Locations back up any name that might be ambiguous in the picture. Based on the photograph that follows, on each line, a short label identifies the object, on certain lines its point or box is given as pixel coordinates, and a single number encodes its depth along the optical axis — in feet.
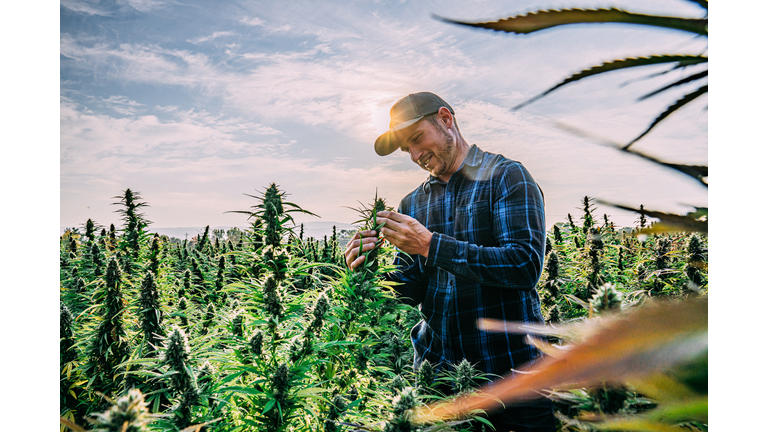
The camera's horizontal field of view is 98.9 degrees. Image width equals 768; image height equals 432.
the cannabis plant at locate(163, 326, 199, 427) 2.41
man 4.19
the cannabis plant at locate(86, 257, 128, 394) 4.03
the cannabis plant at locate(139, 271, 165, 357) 3.78
